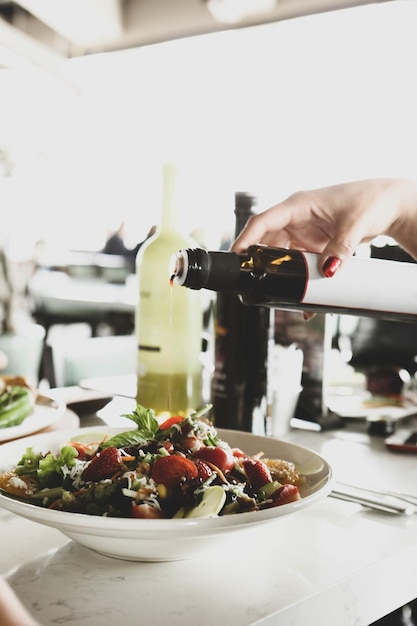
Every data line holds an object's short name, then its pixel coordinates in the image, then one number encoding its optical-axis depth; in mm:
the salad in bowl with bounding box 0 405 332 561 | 573
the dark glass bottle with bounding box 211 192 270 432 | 1154
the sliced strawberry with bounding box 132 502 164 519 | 607
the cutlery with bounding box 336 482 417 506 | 851
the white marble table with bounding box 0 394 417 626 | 558
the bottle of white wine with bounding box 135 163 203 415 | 1239
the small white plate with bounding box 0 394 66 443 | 1046
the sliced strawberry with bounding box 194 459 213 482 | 667
